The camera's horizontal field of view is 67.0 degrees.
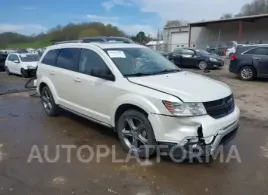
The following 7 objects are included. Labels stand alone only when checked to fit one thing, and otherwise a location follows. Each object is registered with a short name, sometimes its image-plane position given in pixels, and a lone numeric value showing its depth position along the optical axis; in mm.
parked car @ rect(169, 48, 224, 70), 12884
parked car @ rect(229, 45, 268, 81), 8910
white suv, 2599
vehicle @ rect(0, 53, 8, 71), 14822
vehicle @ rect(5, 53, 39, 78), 11180
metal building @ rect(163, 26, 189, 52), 30653
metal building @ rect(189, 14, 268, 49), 25813
